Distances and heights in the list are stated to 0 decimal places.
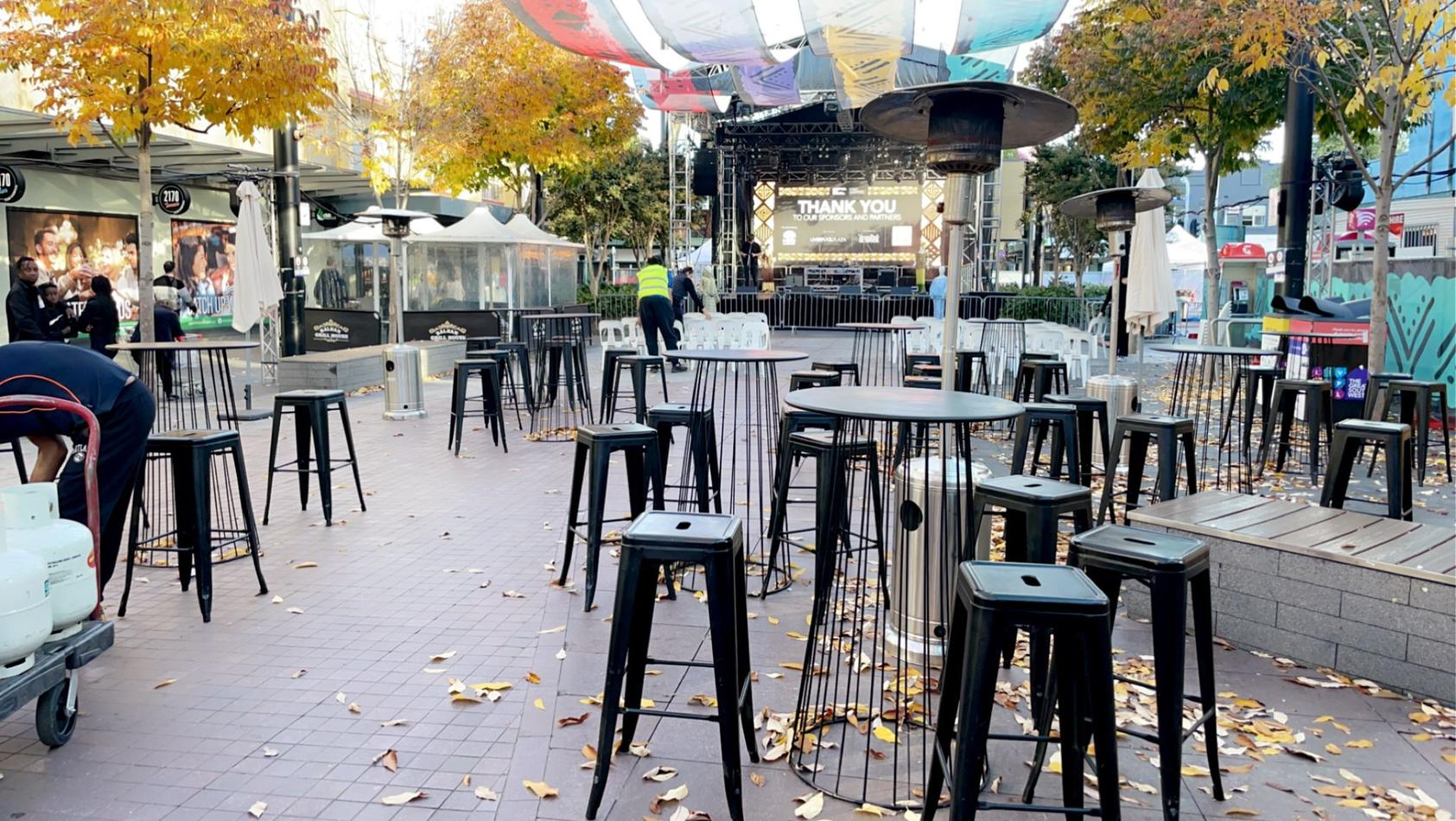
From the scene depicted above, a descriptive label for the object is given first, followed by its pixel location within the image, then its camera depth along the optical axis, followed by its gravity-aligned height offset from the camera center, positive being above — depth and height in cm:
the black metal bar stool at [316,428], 607 -78
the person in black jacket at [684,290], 1664 +31
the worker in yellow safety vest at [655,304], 1424 +5
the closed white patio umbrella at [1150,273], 822 +32
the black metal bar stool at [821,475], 391 -79
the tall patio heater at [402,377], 1093 -80
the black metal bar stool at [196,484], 436 -81
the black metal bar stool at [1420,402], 740 -69
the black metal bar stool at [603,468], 455 -77
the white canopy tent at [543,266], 1956 +89
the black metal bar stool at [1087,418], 657 -74
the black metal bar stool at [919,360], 977 -53
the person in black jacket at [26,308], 1077 -4
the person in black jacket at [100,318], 1156 -16
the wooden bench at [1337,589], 360 -108
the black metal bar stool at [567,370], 1095 -71
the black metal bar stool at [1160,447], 546 -80
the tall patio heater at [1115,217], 704 +69
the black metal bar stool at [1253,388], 773 -65
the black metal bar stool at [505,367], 1010 -68
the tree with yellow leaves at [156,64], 805 +207
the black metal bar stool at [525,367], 1066 -67
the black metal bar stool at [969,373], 964 -66
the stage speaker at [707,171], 2803 +392
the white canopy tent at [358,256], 1897 +104
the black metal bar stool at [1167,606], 266 -84
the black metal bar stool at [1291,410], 741 -79
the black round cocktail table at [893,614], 309 -120
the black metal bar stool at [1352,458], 527 -80
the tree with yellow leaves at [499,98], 1572 +374
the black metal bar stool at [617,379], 824 -65
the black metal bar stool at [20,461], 455 -79
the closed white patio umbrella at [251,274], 1044 +34
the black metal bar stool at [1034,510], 341 -71
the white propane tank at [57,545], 308 -77
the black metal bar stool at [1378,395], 757 -66
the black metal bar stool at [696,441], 508 -72
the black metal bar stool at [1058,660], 223 -82
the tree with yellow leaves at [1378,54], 724 +209
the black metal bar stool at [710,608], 271 -85
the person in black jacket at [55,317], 1114 -15
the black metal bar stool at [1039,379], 859 -65
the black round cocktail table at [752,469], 527 -135
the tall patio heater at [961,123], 360 +73
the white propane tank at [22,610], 283 -90
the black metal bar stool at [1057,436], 576 -75
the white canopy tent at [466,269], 1875 +73
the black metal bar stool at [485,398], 891 -85
